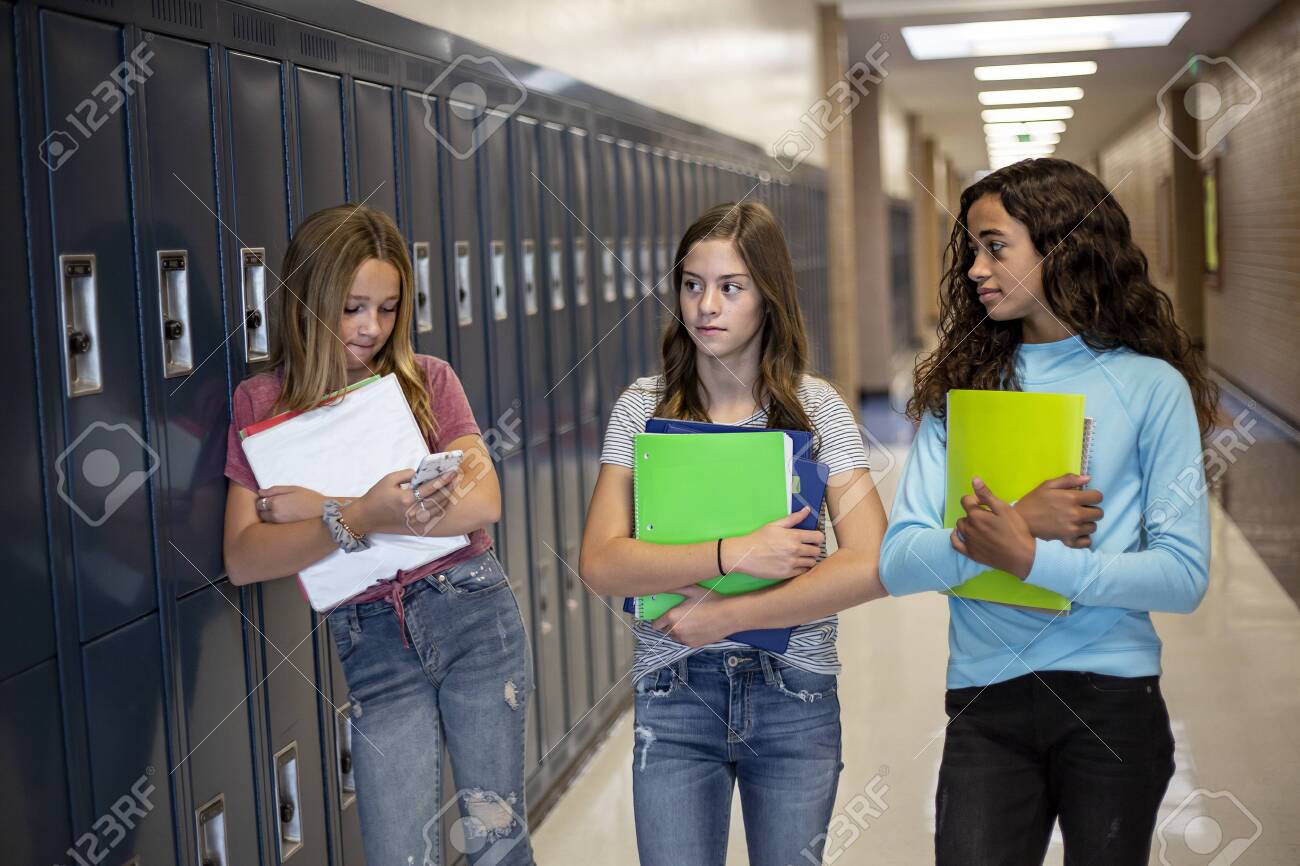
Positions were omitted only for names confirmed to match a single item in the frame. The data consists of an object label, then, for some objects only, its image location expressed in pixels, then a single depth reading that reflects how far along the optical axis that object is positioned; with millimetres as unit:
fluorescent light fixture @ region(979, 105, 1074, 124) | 18297
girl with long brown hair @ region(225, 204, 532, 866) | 2018
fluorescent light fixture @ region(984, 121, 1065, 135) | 20641
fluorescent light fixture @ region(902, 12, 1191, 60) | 11336
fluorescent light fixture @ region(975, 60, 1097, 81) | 13516
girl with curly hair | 1688
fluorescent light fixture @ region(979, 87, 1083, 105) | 15867
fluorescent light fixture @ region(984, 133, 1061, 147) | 22391
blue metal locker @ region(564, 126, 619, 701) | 4238
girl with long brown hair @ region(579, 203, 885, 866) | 1801
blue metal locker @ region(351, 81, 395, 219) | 2719
